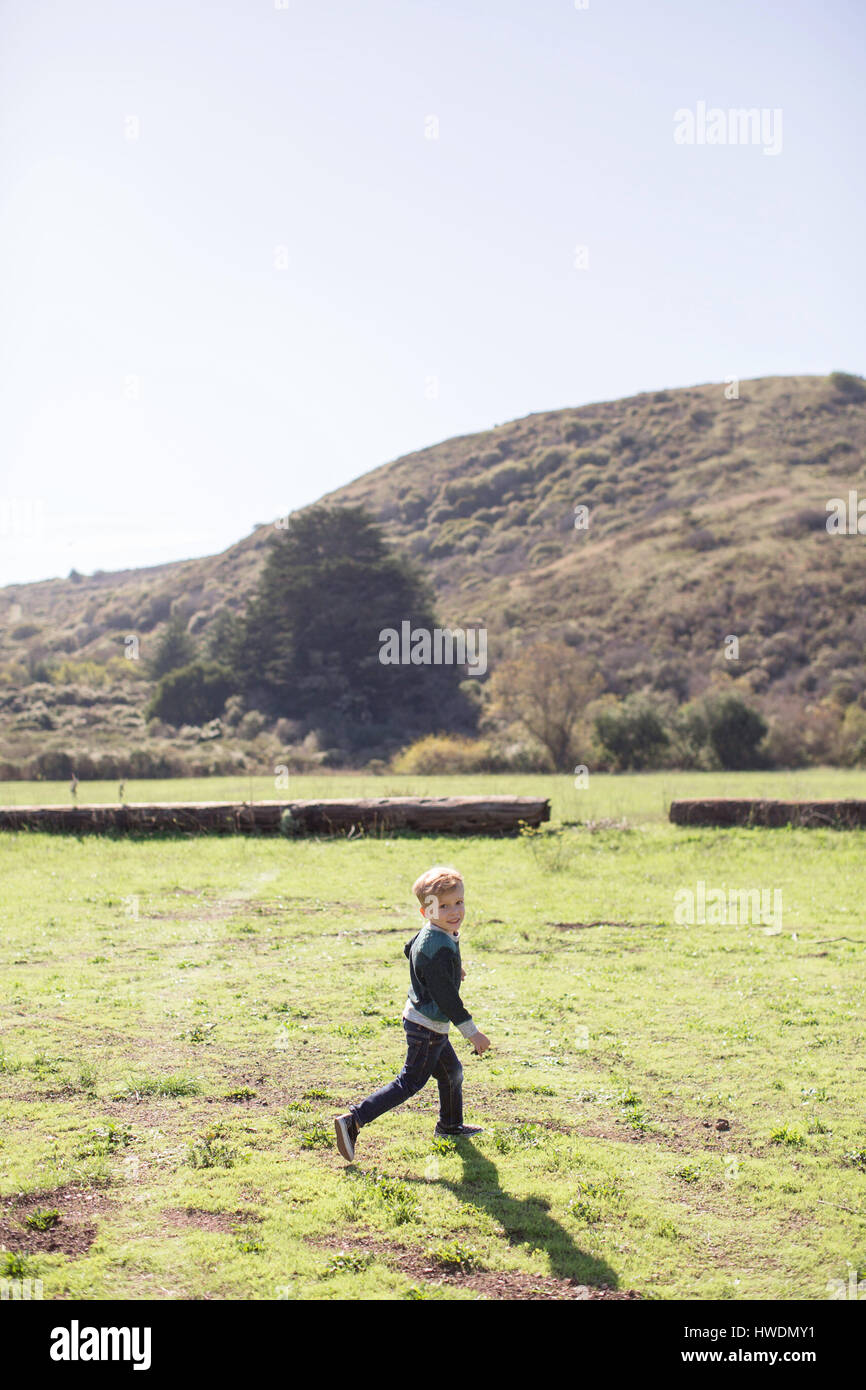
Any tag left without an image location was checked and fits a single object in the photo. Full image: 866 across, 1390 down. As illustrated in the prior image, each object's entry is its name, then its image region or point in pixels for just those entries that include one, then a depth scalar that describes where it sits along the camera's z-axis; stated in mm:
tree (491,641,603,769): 29406
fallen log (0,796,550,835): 15508
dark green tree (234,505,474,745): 44469
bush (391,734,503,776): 29312
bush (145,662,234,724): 45656
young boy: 4906
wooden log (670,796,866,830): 15305
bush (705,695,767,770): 28359
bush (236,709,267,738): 41875
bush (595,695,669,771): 28562
